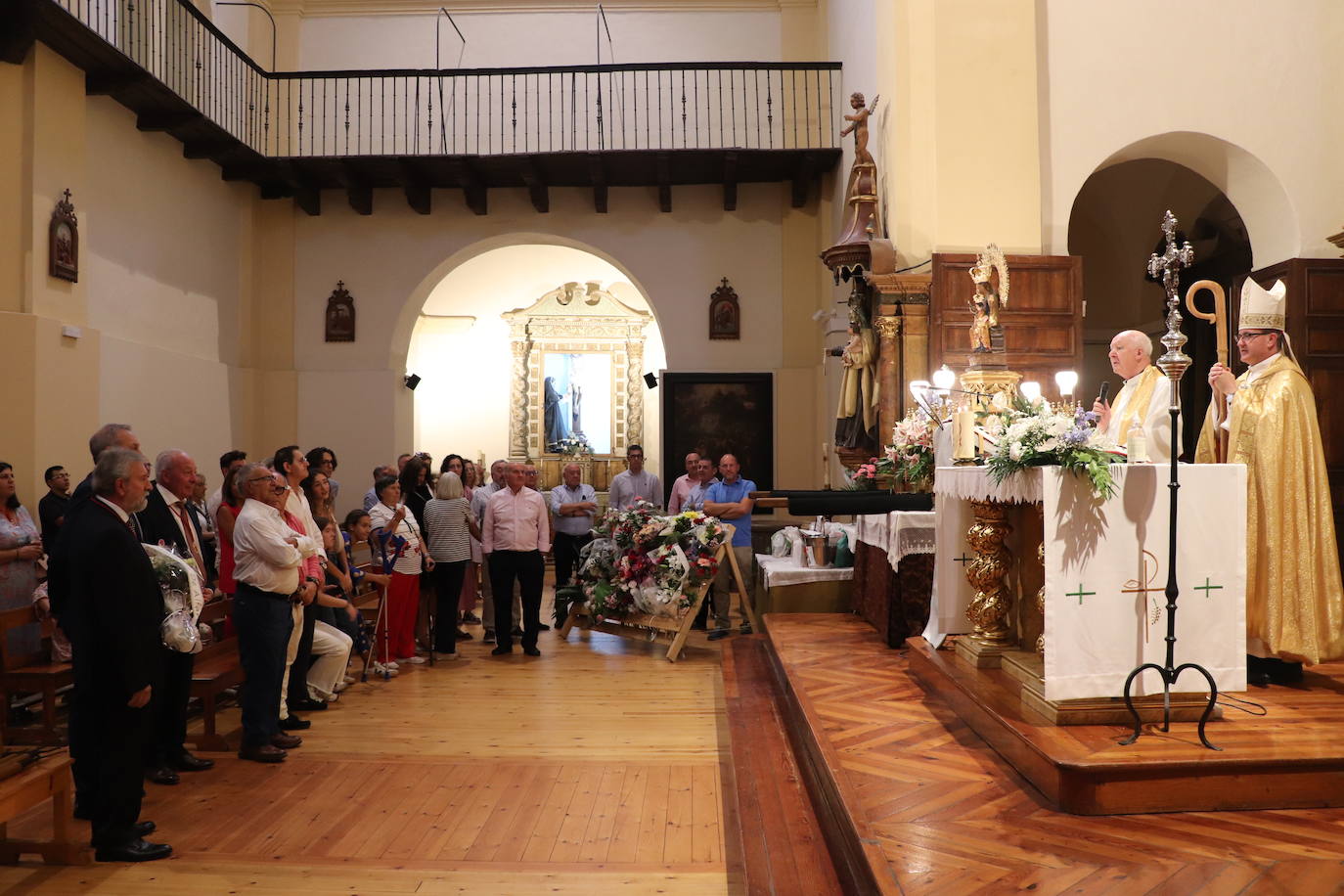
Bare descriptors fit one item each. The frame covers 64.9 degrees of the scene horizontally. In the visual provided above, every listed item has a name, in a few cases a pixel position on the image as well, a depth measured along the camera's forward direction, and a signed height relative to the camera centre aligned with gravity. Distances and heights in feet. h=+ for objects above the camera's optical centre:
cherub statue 28.22 +8.97
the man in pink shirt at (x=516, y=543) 25.62 -1.95
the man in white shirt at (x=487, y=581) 27.96 -3.28
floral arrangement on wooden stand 25.34 -2.50
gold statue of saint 22.44 +3.49
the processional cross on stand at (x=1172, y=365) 11.59 +1.09
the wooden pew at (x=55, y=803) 11.63 -3.86
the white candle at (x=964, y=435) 16.67 +0.42
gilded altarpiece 51.44 +4.64
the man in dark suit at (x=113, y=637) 12.48 -2.07
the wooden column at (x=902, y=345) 26.32 +2.92
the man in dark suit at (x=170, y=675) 15.80 -3.23
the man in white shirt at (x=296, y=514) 18.84 -0.94
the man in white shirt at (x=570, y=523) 30.35 -1.77
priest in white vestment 13.97 +0.89
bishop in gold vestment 14.94 -0.87
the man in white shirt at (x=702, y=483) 29.32 -0.59
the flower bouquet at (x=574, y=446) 50.85 +0.76
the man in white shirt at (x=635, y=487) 32.55 -0.77
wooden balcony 35.68 +12.89
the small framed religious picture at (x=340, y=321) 40.75 +5.45
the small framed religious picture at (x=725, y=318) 40.27 +5.50
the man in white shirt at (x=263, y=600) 16.49 -2.19
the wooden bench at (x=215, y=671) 17.44 -3.53
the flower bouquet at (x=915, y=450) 21.74 +0.25
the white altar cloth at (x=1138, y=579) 12.05 -1.35
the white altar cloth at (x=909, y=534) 19.84 -1.36
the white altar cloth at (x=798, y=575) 26.09 -2.80
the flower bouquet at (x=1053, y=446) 11.91 +0.18
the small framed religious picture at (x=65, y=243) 27.32 +5.77
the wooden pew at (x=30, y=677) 16.30 -3.30
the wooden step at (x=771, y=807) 11.45 -4.50
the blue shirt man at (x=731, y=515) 27.53 -1.40
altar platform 9.87 -3.71
